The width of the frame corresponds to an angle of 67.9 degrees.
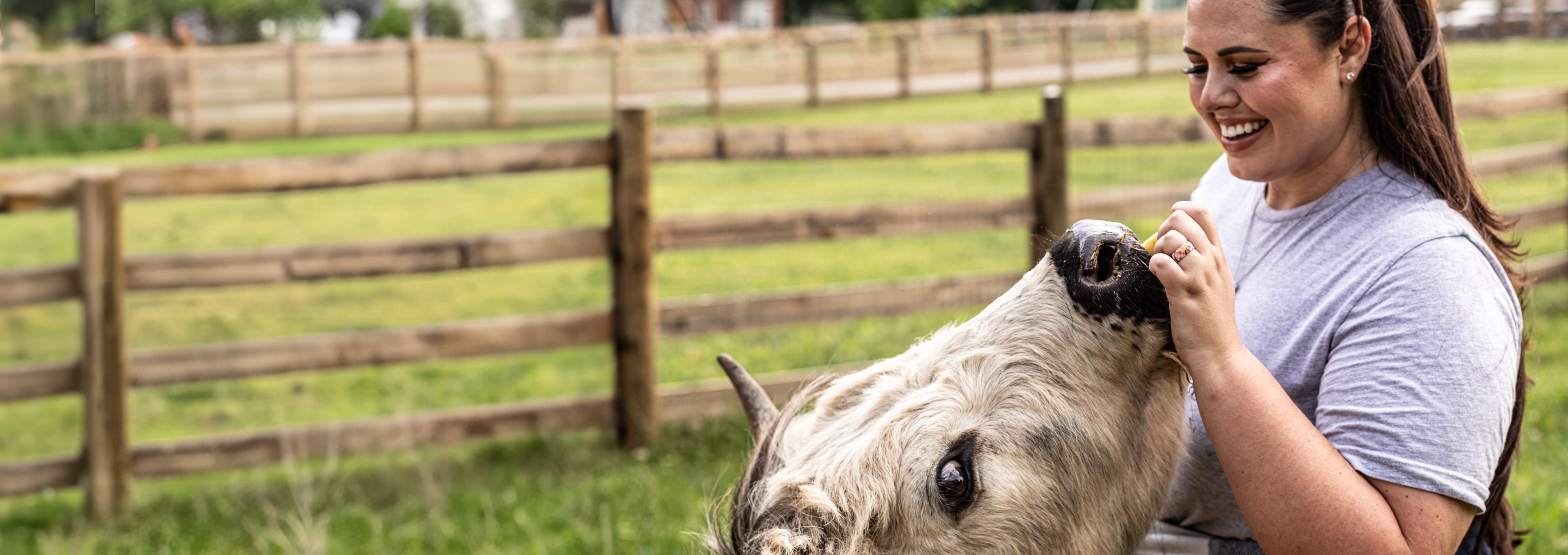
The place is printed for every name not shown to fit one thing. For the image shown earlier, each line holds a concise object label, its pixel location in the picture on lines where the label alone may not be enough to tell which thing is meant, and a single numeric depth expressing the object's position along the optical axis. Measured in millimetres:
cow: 1578
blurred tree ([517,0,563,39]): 33219
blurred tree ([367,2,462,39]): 30391
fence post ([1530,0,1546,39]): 20219
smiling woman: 1459
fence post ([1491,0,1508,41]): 20188
